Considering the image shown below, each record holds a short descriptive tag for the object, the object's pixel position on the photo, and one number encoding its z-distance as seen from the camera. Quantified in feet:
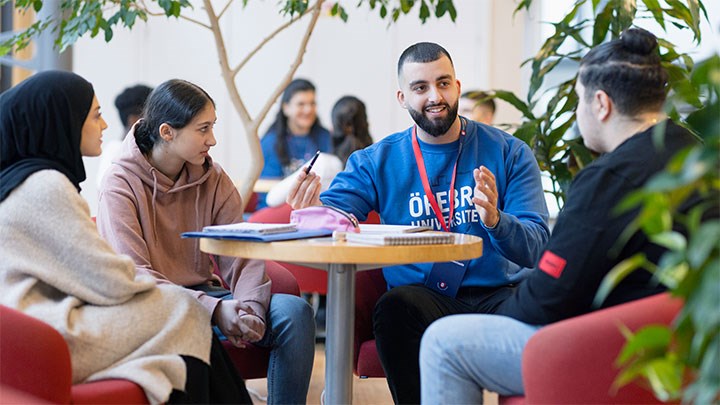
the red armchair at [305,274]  14.49
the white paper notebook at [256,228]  8.23
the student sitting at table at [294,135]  20.20
